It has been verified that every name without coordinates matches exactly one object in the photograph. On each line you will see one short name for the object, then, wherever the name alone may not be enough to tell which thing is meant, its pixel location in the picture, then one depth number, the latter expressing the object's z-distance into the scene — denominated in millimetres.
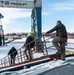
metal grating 2518
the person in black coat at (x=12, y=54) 5272
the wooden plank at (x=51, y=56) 3759
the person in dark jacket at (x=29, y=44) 4470
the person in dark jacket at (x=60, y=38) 3513
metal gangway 3787
